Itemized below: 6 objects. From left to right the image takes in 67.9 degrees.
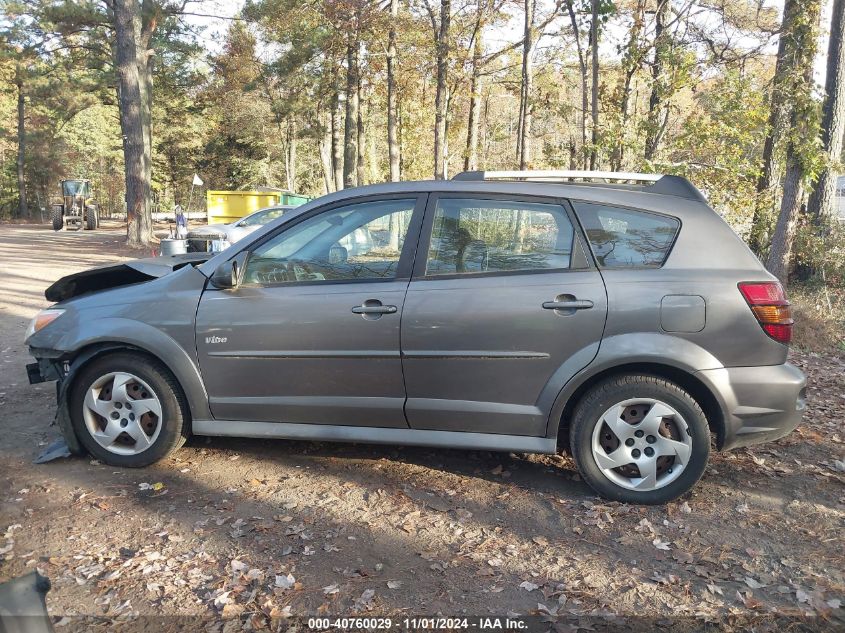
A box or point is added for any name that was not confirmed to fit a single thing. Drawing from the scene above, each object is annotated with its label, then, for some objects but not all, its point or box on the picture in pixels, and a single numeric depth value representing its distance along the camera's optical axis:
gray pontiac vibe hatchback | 3.51
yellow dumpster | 25.80
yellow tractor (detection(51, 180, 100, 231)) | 34.00
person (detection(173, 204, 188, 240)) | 19.42
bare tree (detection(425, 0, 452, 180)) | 15.89
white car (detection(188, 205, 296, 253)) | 15.27
